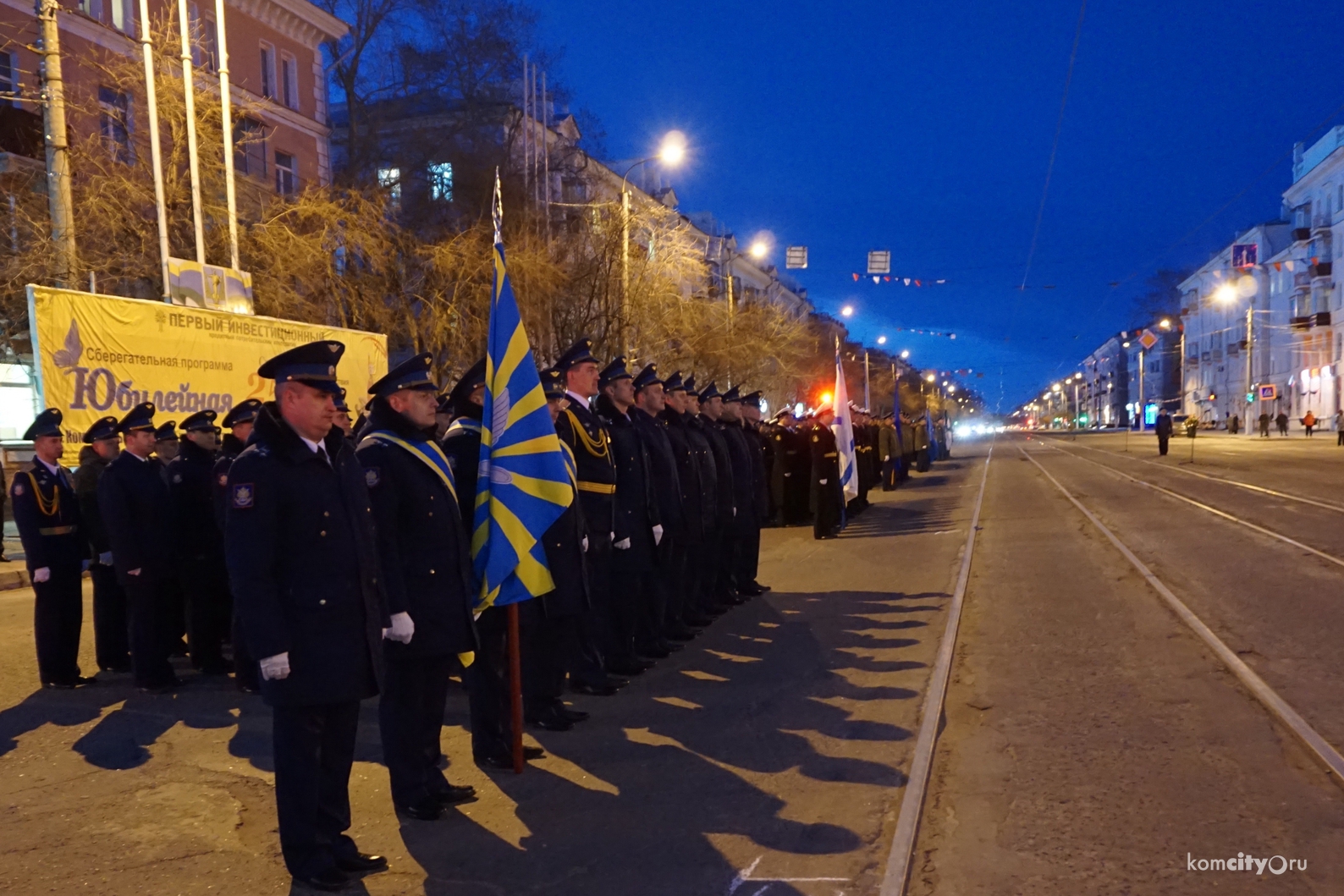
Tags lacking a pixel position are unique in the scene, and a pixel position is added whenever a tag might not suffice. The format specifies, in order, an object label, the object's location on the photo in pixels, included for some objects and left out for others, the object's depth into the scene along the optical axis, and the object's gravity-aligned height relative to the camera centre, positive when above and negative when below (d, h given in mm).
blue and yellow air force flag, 5480 -301
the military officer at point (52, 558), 7871 -907
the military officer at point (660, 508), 8148 -721
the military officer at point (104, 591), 8406 -1247
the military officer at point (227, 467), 7414 -296
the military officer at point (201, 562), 8195 -1007
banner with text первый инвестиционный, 11578 +1025
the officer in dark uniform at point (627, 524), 7531 -761
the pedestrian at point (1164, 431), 41250 -1149
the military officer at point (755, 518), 10781 -1084
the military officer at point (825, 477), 15766 -985
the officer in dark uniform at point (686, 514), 8789 -835
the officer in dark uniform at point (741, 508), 10562 -939
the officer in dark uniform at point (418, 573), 4773 -682
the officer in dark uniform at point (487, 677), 5605 -1374
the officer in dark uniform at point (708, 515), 9383 -913
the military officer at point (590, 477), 7035 -385
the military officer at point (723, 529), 10008 -1101
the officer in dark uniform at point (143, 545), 7668 -808
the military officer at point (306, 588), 3963 -611
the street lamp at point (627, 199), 22562 +5242
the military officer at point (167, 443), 9047 -66
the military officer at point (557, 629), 6125 -1226
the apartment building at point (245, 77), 19469 +8624
